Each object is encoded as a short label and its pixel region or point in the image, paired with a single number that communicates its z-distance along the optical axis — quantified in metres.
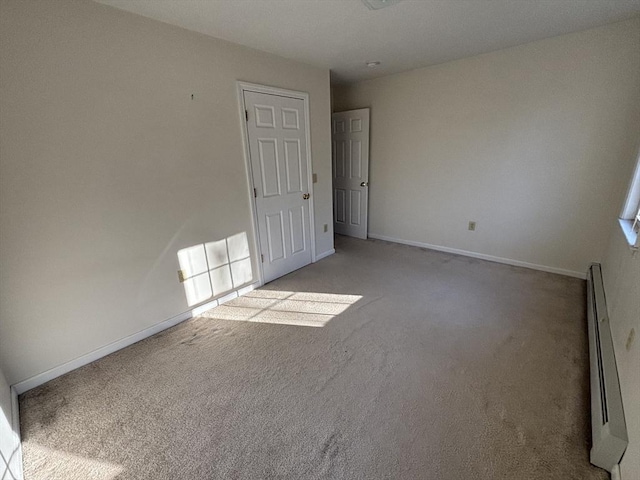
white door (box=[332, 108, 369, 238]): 4.28
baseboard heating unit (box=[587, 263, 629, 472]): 1.25
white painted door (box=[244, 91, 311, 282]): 2.87
